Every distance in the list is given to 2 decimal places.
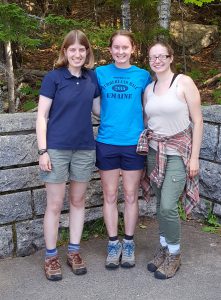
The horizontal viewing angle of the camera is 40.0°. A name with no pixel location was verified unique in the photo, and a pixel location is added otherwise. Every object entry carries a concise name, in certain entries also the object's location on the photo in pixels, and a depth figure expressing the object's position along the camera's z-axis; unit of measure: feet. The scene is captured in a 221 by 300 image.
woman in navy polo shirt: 7.42
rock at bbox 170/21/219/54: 22.59
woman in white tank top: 7.58
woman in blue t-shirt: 7.84
